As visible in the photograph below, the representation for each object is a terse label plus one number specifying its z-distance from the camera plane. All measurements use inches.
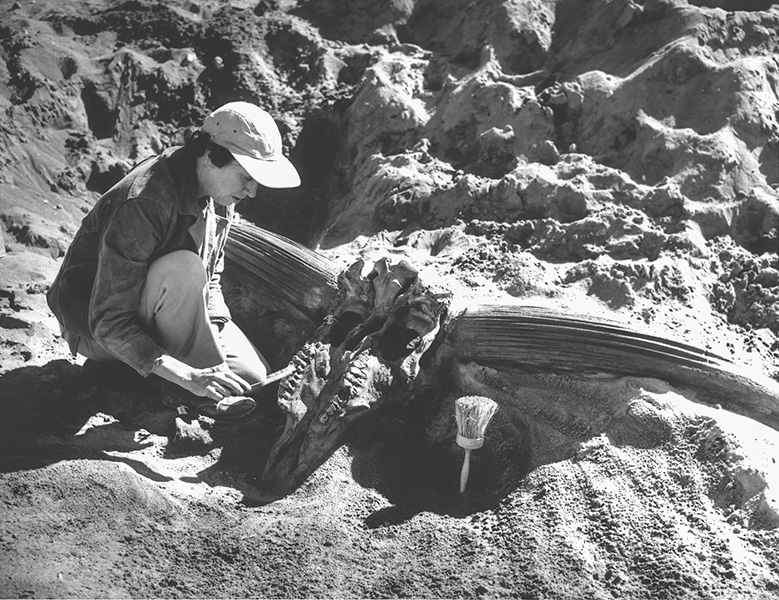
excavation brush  149.6
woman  152.6
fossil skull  159.9
